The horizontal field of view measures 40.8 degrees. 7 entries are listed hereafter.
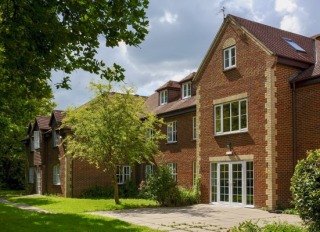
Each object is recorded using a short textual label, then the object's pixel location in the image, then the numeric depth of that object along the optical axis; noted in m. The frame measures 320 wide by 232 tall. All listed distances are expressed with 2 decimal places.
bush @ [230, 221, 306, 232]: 9.34
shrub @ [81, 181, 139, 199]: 30.68
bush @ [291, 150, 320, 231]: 10.02
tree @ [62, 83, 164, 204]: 22.20
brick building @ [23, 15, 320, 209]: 19.61
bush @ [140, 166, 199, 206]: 22.30
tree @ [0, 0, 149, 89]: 9.65
